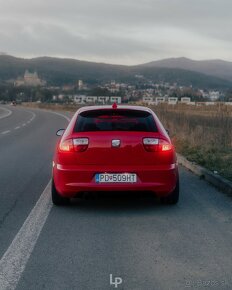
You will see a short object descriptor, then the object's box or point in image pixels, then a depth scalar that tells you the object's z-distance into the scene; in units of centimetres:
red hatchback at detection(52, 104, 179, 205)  777
